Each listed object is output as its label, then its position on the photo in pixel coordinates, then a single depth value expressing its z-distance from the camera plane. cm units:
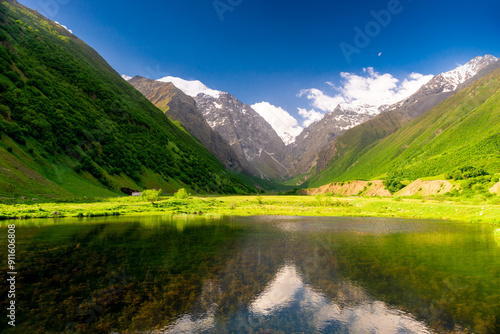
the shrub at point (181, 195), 7712
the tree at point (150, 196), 7112
